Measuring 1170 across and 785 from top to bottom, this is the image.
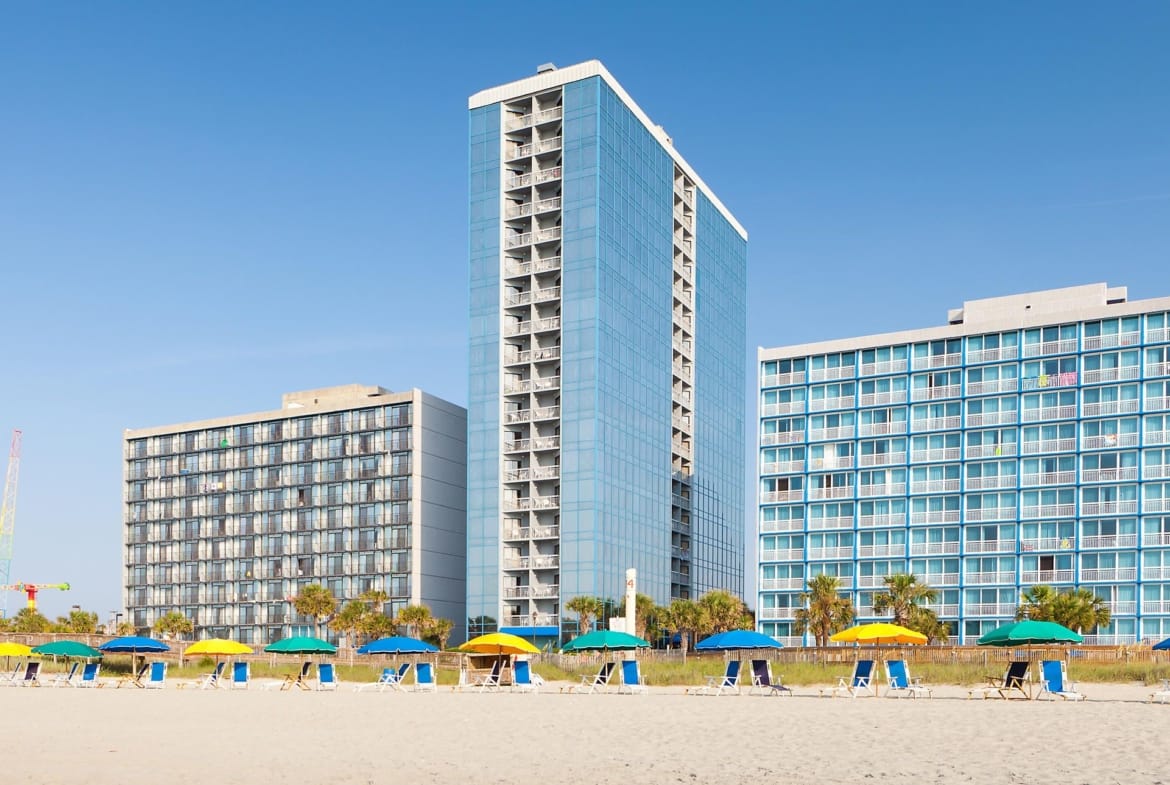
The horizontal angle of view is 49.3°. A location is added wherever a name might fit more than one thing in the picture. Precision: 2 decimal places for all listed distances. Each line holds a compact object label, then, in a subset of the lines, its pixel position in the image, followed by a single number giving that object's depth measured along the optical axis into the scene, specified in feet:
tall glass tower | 315.17
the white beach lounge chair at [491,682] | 166.73
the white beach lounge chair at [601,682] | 159.84
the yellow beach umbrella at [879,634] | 144.05
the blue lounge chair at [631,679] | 153.28
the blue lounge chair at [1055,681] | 120.37
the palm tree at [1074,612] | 233.96
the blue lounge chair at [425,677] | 165.78
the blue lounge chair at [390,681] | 168.76
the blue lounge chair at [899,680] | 133.49
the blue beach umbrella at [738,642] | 154.81
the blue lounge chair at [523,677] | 161.68
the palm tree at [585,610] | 299.79
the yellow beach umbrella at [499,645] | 164.35
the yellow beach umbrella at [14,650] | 202.08
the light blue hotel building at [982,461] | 296.92
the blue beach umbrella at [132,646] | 194.08
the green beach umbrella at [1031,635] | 134.41
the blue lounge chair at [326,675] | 170.30
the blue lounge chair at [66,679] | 190.60
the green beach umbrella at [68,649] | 188.14
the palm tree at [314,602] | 329.52
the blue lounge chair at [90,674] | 185.06
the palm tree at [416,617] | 309.01
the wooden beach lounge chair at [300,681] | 168.69
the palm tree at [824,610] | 261.44
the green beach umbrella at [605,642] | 164.96
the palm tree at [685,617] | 278.46
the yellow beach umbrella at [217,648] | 176.24
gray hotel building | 374.22
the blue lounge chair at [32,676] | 186.70
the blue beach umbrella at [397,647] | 178.19
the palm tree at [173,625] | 376.68
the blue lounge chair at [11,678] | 194.08
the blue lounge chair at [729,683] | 144.46
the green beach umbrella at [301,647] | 177.37
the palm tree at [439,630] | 318.65
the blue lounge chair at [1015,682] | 123.24
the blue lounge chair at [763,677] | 142.31
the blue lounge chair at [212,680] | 174.55
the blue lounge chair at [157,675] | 182.46
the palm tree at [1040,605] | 236.73
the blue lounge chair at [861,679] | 132.36
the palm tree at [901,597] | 247.70
